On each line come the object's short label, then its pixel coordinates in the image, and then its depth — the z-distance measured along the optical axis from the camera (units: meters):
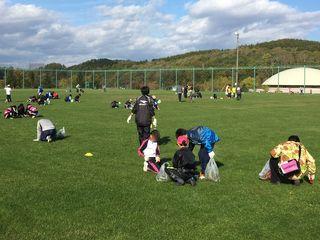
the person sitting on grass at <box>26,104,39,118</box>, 16.18
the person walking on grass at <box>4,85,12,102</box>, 24.38
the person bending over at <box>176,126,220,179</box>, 6.75
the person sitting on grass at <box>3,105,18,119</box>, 15.73
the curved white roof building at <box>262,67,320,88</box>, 67.42
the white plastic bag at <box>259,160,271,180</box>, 6.47
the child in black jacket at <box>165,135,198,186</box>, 6.26
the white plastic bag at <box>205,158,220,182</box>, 6.42
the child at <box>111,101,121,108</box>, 22.44
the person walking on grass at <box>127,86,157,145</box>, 8.32
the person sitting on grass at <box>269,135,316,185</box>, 6.27
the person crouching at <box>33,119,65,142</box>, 10.11
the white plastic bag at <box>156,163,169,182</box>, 6.40
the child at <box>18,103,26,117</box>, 16.05
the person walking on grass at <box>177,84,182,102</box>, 29.06
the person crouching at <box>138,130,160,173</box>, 7.08
